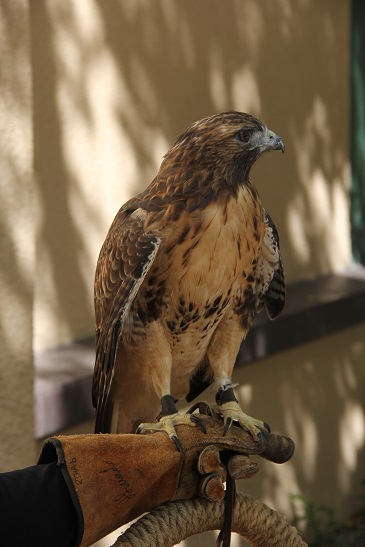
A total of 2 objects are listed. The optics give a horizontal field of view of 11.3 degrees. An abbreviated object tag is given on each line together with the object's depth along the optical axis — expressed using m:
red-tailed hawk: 4.24
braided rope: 3.43
